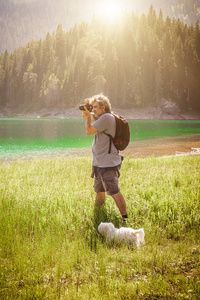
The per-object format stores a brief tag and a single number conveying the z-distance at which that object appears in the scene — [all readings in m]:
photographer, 4.54
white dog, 3.97
